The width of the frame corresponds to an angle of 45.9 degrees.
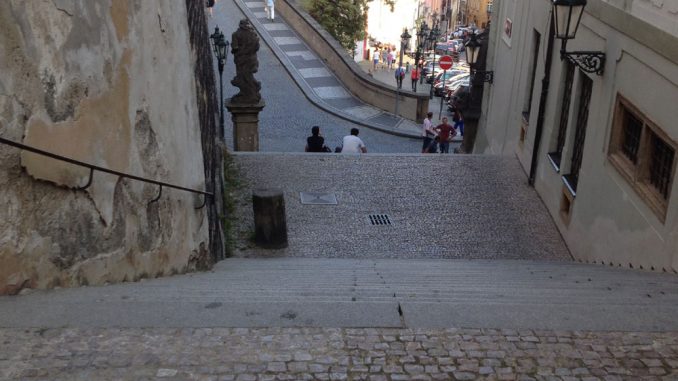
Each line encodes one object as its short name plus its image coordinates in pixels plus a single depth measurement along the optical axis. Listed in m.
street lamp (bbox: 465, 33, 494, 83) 17.53
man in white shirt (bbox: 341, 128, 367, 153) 15.53
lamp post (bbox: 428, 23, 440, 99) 35.53
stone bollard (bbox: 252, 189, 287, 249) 10.49
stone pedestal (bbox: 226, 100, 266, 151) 17.12
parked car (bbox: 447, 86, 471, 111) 20.17
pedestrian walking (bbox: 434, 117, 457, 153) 18.58
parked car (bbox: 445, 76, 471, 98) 35.81
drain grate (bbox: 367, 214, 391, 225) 11.67
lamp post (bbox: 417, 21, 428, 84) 33.19
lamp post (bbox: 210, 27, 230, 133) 16.94
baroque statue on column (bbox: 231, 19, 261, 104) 16.28
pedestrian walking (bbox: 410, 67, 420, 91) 34.09
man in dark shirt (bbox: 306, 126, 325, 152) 16.02
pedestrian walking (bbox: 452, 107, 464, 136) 24.52
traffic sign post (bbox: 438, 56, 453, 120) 27.73
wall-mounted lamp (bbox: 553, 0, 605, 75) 9.98
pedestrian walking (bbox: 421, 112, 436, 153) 18.80
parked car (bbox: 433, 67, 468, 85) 39.16
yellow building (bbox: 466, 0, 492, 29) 69.00
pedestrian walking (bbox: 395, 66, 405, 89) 27.53
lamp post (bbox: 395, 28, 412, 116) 24.39
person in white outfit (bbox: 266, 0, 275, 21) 35.28
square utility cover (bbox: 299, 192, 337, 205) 12.41
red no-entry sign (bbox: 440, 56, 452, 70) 27.73
